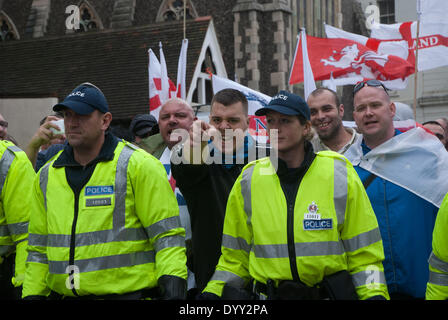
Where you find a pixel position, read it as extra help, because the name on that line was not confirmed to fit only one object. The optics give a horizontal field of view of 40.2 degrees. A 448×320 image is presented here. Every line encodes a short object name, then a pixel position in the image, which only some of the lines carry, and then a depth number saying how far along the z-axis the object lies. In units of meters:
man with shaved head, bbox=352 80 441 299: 4.01
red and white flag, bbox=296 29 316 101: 9.80
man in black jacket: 4.07
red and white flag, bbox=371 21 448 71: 9.27
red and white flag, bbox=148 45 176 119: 10.02
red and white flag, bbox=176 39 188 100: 10.10
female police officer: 3.28
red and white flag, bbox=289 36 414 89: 11.50
